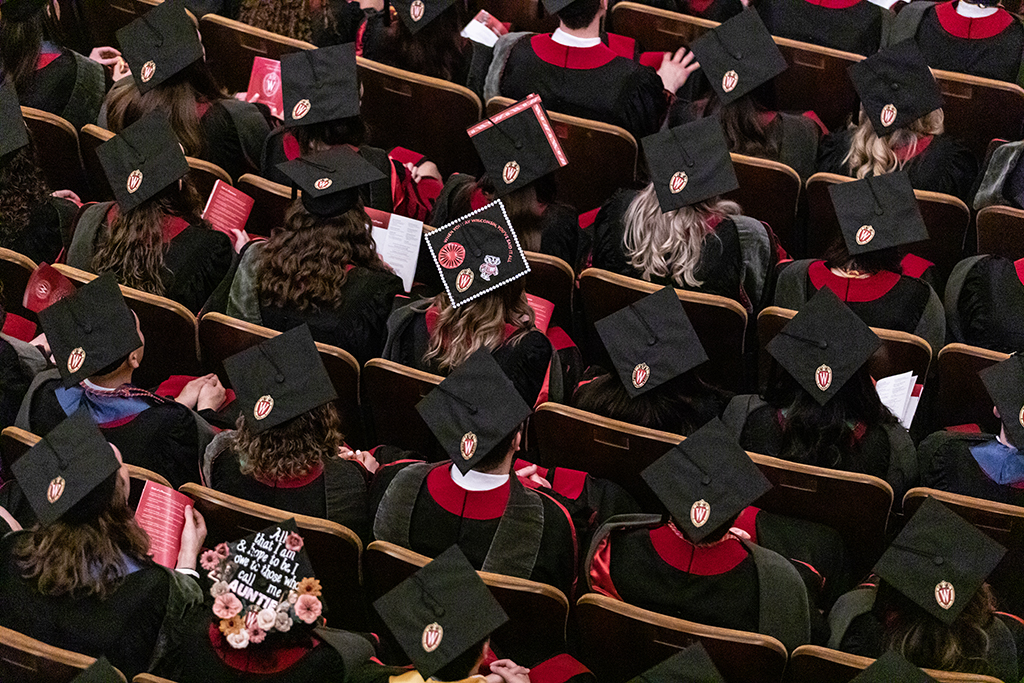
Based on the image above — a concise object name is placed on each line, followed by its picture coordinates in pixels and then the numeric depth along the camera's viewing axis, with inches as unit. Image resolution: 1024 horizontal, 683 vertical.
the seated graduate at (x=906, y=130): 346.0
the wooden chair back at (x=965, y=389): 289.9
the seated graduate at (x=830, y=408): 271.7
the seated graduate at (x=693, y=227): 321.7
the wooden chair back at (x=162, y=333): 301.9
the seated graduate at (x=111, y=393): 277.7
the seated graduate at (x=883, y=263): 307.6
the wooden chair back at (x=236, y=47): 406.3
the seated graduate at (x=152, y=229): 321.4
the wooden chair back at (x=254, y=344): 294.8
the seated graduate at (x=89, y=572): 233.9
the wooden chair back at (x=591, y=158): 354.9
